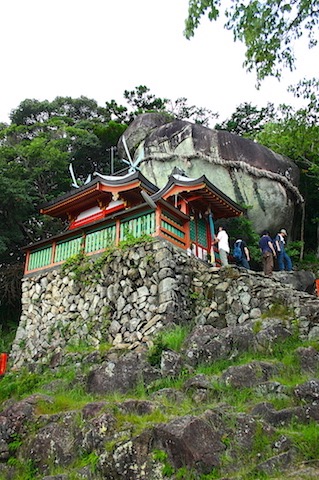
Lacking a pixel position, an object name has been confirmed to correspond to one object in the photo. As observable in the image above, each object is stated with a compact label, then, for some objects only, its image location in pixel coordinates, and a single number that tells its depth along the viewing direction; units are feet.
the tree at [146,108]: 105.09
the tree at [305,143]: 45.39
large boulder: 76.18
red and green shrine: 49.85
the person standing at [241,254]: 56.49
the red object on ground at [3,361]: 52.90
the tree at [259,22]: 30.07
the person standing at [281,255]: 57.11
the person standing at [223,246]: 53.93
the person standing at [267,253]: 53.35
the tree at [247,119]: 106.59
